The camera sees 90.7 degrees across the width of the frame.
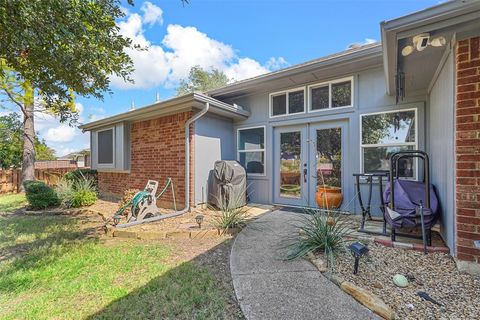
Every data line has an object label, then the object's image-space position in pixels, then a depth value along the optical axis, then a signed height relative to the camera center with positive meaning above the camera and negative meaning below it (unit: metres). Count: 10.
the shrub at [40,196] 6.93 -1.00
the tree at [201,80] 22.27 +7.75
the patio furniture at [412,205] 3.22 -0.64
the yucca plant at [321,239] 3.08 -1.05
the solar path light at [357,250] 2.48 -0.95
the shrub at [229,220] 4.34 -1.11
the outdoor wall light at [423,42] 2.66 +1.39
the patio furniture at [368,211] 3.73 -0.90
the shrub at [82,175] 8.90 -0.53
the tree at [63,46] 2.93 +1.63
